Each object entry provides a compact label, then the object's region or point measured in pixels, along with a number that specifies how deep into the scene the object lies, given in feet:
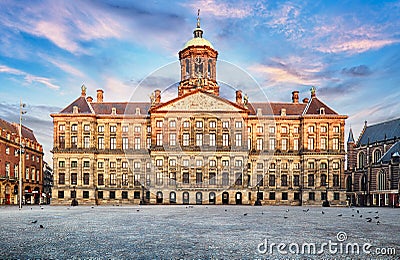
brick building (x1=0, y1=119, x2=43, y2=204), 204.13
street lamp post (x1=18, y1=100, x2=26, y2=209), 145.55
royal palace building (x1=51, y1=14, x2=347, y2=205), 217.77
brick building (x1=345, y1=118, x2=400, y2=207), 223.30
